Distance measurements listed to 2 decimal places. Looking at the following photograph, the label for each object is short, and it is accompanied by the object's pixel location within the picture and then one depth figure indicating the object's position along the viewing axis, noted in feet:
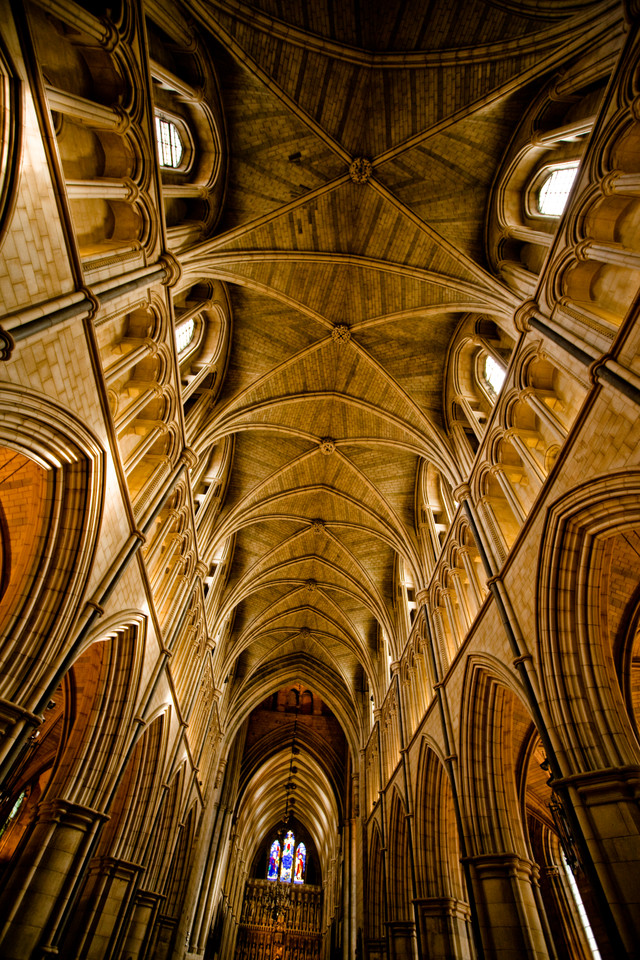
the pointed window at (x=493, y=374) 41.86
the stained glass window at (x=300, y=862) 128.47
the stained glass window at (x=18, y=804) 48.14
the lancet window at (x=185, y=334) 43.80
